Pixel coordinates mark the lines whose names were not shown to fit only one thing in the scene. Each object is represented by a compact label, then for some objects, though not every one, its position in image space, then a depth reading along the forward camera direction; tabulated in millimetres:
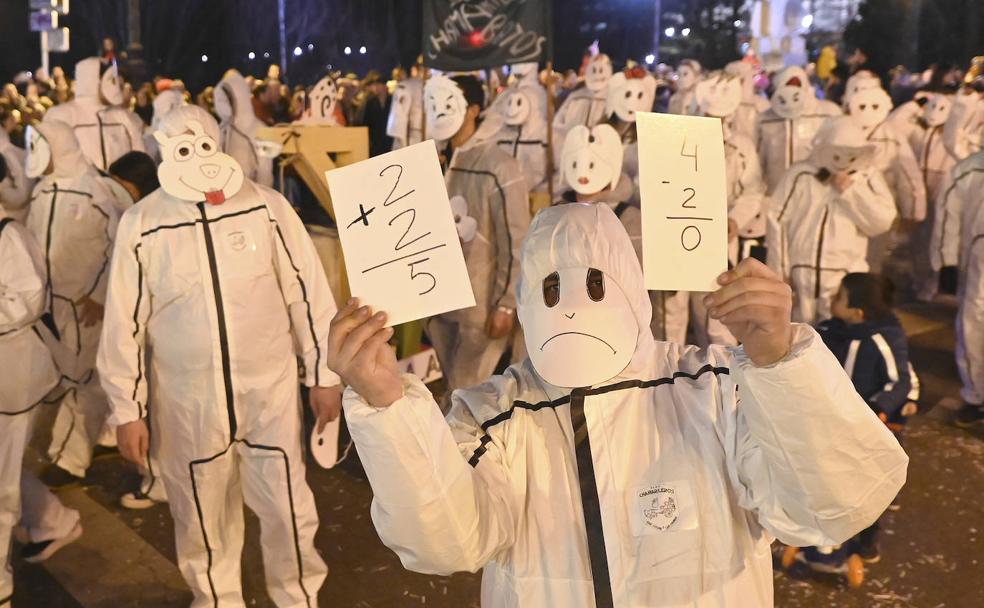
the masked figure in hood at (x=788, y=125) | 8453
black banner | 5523
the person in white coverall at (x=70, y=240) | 5035
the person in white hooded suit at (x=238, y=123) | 8258
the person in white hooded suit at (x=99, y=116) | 8352
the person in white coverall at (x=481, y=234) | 5086
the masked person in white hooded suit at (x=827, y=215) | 5625
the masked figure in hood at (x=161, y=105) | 8859
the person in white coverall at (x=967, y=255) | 6254
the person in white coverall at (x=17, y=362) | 3736
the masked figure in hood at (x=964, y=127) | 9320
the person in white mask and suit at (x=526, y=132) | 8586
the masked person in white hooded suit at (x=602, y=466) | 1637
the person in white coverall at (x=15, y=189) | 5945
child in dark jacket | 4168
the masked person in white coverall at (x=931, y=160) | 10086
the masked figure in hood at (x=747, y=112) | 8828
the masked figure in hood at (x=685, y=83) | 11461
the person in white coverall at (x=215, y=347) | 3512
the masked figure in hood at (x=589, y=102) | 10070
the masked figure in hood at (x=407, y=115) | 9227
